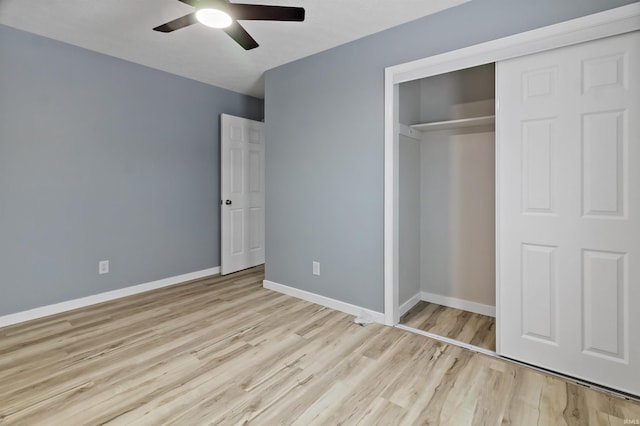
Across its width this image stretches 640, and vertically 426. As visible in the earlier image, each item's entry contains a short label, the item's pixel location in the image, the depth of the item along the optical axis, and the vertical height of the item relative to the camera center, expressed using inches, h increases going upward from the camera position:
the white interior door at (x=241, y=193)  167.3 +10.1
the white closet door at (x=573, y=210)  69.5 +0.2
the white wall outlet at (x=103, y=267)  128.7 -22.5
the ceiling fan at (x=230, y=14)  68.6 +44.7
